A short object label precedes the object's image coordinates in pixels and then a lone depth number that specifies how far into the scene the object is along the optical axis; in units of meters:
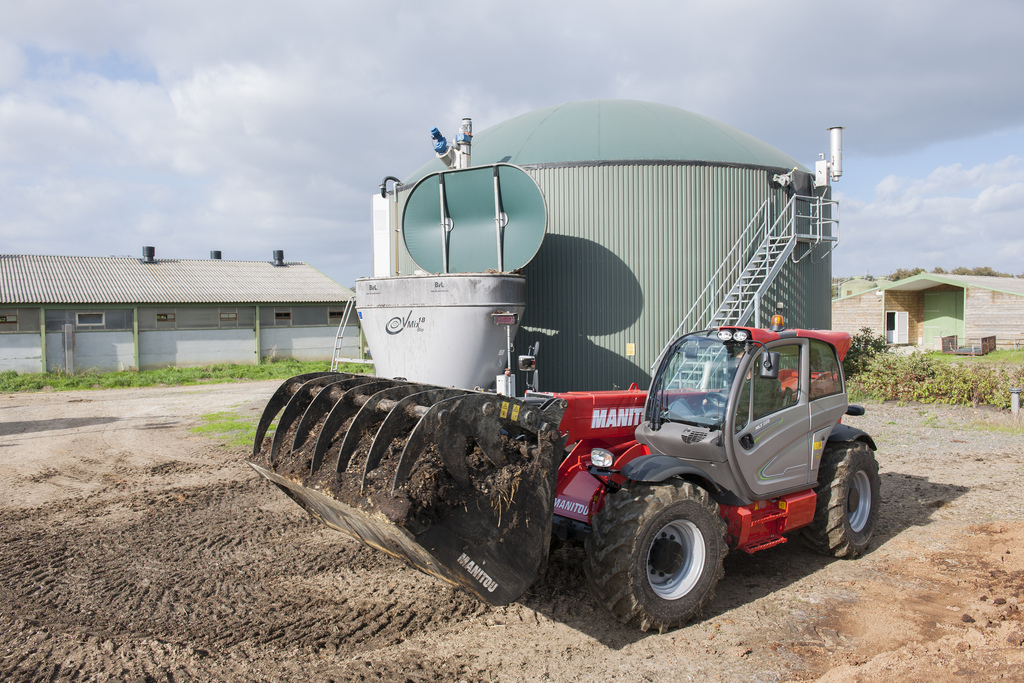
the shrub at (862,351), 18.33
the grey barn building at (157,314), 25.36
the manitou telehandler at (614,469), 4.67
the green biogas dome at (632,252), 15.92
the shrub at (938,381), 15.56
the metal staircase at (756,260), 15.97
